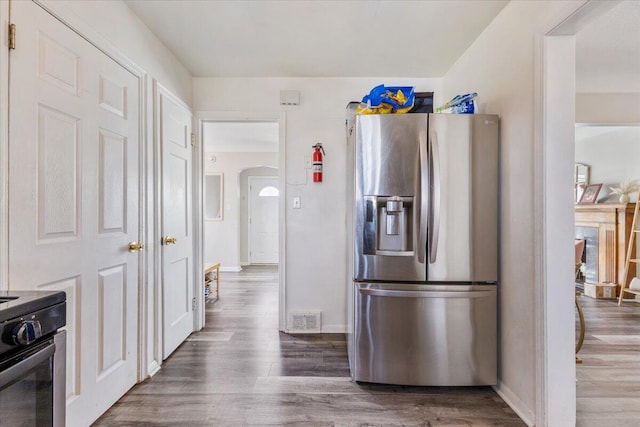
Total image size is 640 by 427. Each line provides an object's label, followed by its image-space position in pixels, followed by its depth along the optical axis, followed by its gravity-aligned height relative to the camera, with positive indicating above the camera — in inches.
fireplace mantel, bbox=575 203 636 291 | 168.1 -12.9
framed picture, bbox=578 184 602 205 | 186.7 +10.8
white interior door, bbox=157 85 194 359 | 95.8 -3.3
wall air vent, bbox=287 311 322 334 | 117.7 -40.6
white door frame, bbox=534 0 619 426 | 62.7 -3.3
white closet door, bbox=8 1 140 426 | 51.0 +3.3
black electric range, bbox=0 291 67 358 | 31.3 -11.3
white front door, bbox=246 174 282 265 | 288.2 +3.3
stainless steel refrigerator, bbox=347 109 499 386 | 77.2 -7.7
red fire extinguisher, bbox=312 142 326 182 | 115.8 +18.1
